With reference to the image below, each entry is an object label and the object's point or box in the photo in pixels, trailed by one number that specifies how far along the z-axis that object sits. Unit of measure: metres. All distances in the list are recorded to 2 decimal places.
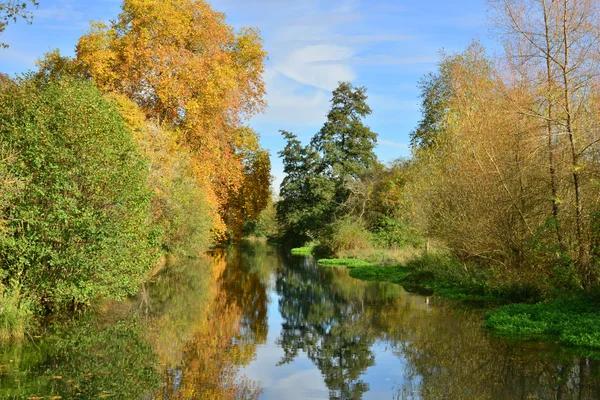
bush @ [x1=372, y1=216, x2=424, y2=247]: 34.91
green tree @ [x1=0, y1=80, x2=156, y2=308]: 12.91
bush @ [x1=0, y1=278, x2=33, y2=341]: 11.77
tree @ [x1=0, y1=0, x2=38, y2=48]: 11.53
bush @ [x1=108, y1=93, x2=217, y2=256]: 22.53
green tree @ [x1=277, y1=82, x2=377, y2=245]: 52.06
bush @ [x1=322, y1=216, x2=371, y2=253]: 40.88
